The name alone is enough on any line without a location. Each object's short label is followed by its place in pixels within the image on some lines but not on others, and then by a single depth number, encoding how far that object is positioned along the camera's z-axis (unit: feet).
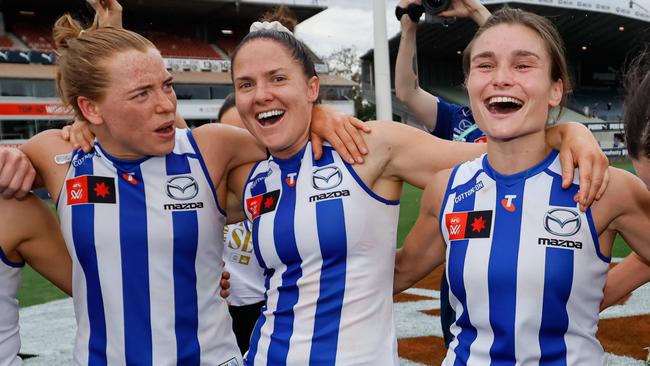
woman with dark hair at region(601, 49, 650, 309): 5.25
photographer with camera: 10.44
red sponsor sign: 81.56
